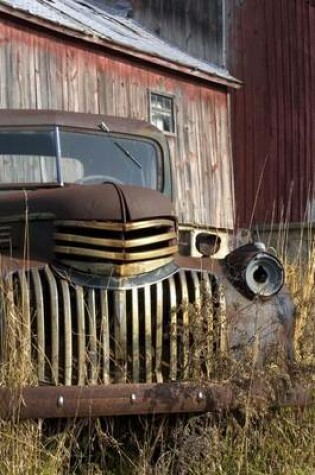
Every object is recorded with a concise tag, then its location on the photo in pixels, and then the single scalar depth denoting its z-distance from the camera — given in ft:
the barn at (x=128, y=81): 36.70
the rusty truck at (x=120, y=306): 12.66
